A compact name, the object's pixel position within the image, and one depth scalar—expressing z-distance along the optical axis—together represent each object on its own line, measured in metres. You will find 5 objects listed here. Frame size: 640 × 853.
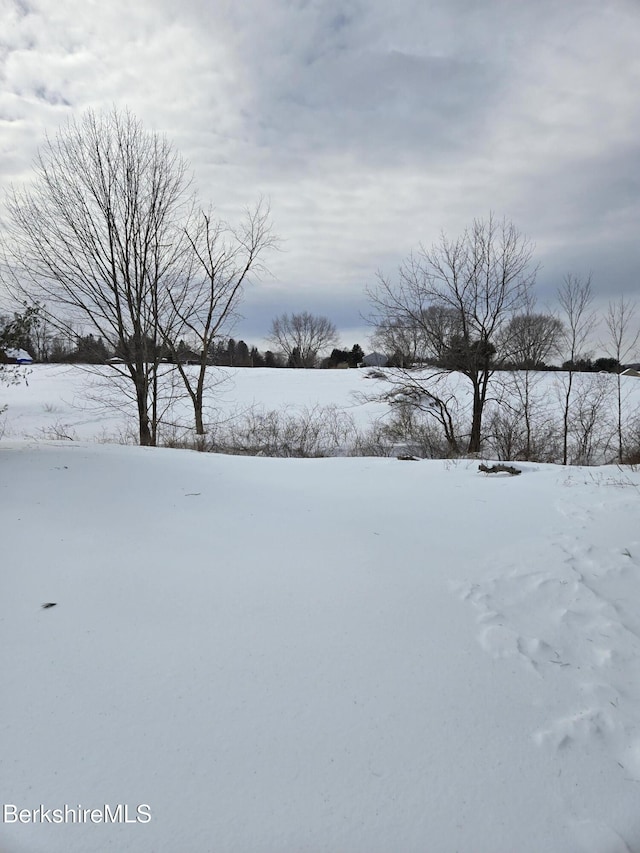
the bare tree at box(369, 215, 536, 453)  11.86
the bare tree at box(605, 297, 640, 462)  12.00
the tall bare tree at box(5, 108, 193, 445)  9.55
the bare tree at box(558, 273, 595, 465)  12.20
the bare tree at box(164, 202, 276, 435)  12.12
